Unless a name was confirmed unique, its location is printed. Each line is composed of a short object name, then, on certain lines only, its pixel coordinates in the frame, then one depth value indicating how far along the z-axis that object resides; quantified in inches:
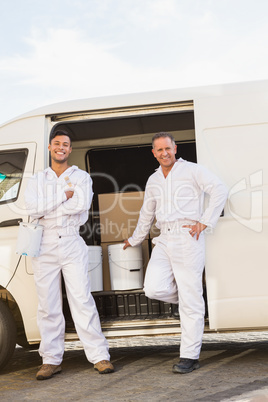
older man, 198.7
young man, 203.3
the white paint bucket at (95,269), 224.7
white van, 199.0
